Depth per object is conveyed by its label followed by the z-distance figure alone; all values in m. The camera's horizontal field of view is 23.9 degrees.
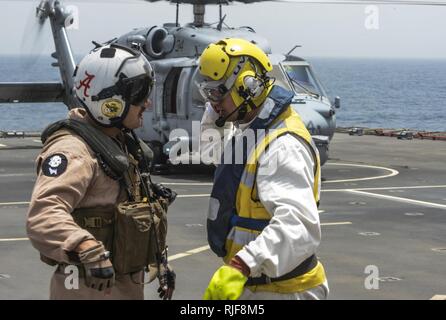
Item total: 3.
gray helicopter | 21.55
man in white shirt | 4.96
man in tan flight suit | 4.91
